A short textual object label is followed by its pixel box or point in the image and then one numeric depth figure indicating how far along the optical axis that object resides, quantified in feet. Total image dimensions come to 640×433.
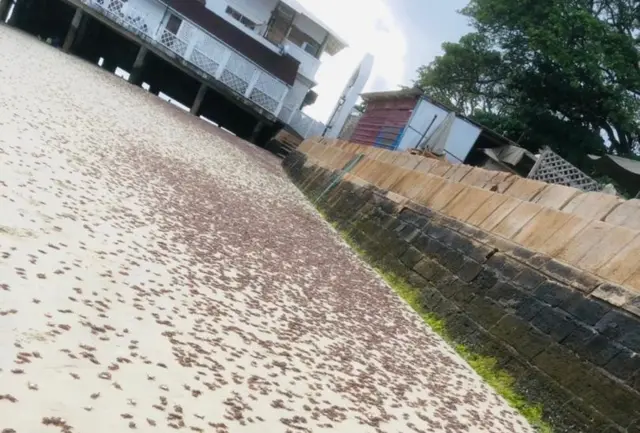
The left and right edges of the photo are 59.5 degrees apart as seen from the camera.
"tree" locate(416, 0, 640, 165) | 69.31
